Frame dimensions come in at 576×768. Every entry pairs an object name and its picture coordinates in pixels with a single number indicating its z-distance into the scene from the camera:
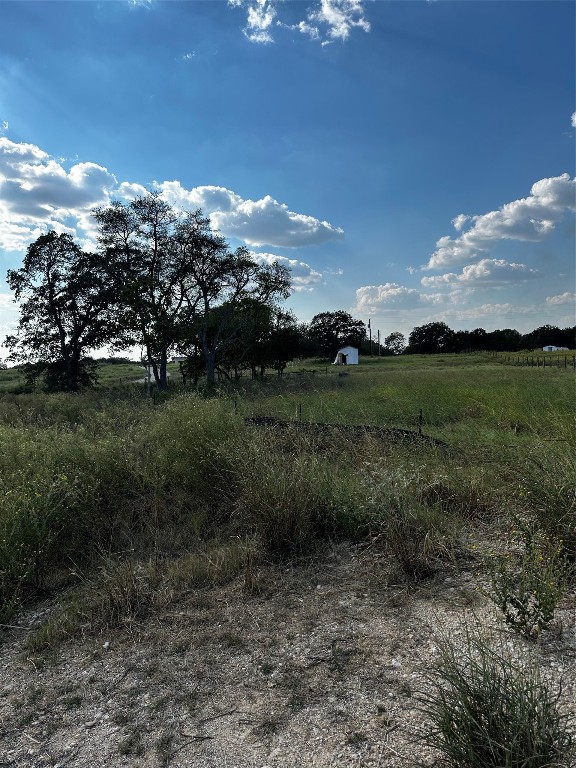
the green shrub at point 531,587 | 2.76
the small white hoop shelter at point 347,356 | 78.01
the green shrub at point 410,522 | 3.84
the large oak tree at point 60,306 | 32.81
